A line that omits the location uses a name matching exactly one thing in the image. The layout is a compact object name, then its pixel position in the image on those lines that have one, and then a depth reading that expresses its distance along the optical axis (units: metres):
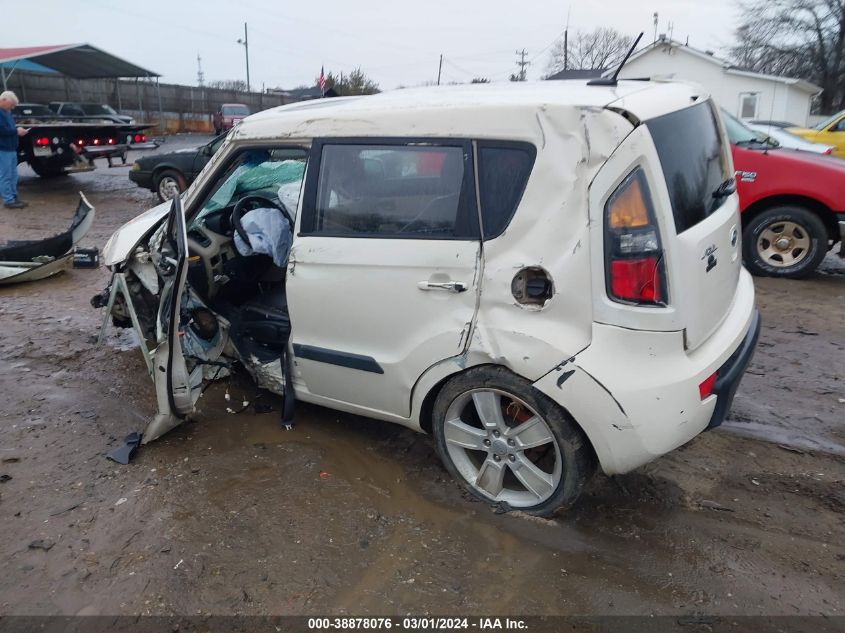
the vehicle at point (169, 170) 10.99
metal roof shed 16.73
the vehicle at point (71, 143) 12.16
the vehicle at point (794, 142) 8.51
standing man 10.45
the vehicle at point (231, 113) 25.38
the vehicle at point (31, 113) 13.62
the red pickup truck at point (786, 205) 6.04
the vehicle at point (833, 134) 11.97
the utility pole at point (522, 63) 61.96
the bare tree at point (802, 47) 37.28
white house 29.33
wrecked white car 2.36
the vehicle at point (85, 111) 17.11
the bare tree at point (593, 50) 58.22
